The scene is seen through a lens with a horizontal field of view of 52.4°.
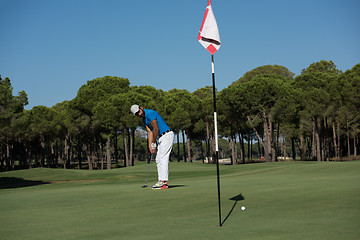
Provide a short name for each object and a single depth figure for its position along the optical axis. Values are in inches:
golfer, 442.3
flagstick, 280.1
